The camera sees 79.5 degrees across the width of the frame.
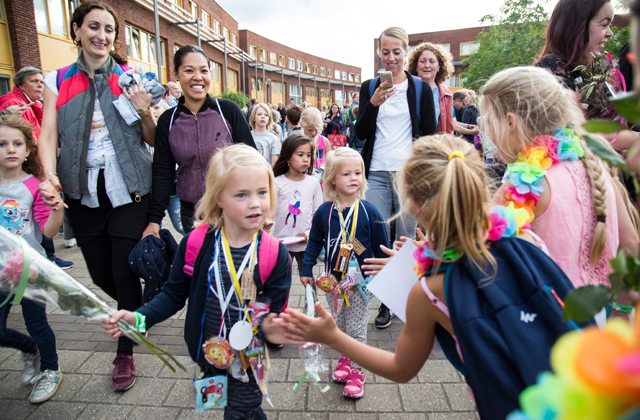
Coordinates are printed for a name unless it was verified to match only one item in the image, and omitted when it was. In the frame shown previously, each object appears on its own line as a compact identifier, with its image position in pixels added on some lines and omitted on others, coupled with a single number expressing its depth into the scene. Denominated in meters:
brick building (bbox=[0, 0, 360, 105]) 12.80
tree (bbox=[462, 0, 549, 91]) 23.92
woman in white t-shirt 3.51
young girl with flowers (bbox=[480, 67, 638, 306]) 1.63
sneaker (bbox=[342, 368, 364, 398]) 2.49
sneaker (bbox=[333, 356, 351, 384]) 2.65
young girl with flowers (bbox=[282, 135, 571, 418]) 1.23
